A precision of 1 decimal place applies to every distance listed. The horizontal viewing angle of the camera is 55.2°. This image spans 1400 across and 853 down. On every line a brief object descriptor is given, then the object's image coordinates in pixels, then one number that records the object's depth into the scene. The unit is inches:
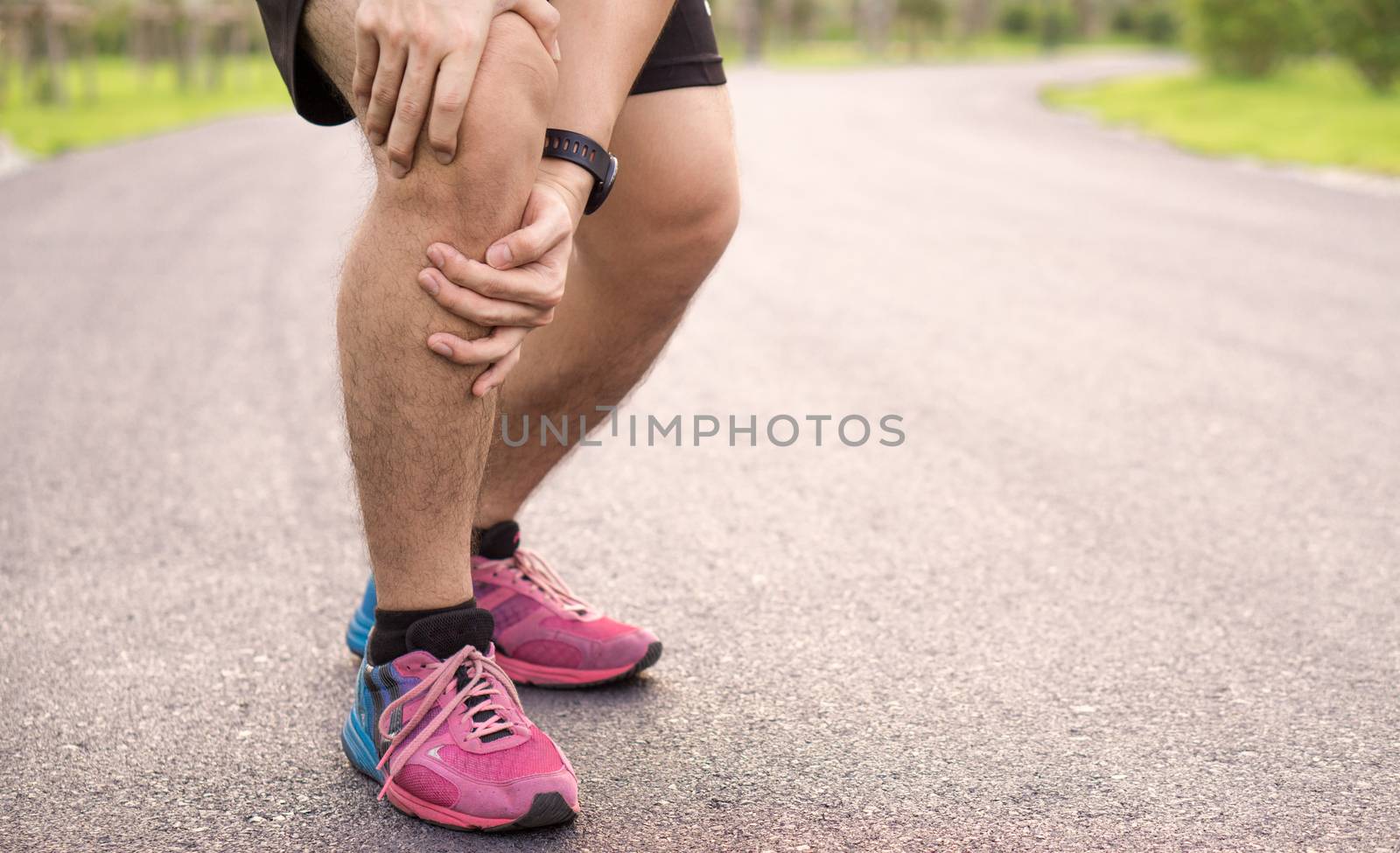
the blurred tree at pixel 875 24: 1825.8
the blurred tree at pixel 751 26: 1713.8
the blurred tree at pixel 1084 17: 2518.5
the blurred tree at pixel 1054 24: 1963.6
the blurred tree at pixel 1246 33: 795.4
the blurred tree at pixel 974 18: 2357.3
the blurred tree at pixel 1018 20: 2443.4
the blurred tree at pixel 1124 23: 2591.0
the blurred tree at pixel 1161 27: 2297.0
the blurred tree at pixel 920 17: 1854.1
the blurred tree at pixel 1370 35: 647.8
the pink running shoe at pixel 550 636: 76.5
